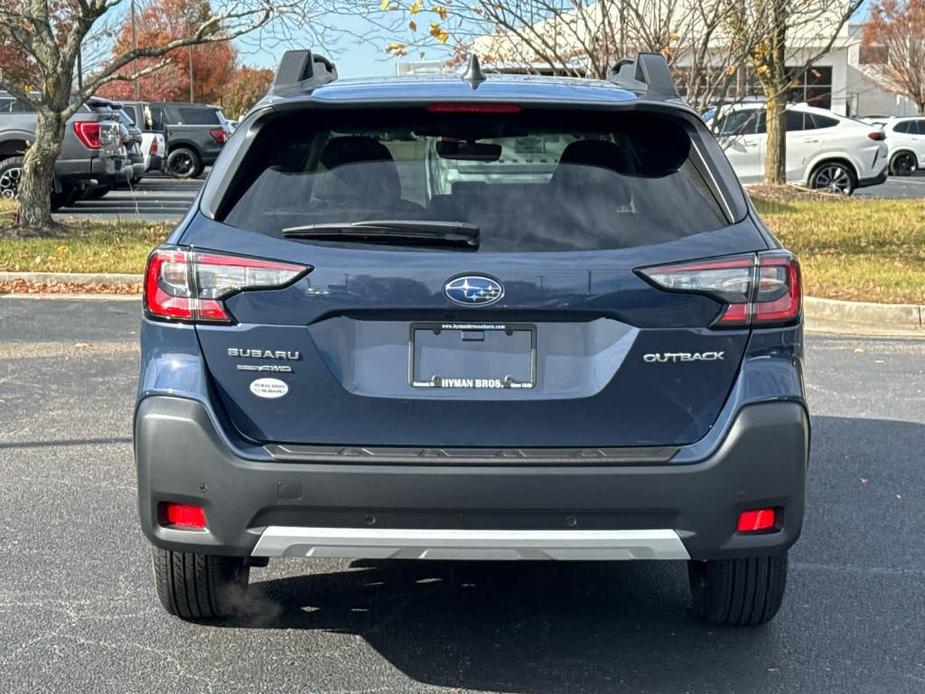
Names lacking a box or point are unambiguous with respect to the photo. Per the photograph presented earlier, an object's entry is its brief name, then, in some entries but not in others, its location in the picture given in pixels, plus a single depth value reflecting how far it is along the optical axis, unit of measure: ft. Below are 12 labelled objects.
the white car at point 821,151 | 83.56
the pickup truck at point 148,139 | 95.25
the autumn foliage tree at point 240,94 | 211.00
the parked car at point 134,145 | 78.12
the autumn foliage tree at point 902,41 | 206.28
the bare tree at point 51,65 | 52.16
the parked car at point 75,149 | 68.08
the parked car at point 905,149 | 127.65
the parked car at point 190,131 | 108.27
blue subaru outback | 11.86
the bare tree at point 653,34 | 48.47
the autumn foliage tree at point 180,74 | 175.42
